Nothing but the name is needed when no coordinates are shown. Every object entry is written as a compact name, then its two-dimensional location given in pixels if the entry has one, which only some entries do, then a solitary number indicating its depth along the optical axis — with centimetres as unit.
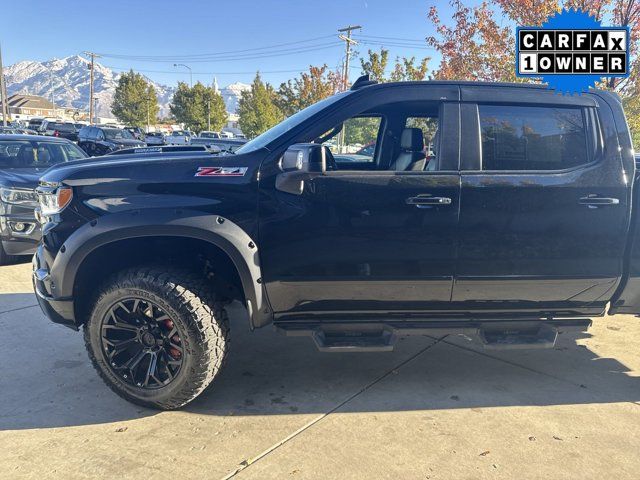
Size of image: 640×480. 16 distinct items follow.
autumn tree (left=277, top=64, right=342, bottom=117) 3541
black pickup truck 282
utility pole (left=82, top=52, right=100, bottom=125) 5583
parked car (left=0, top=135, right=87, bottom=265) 602
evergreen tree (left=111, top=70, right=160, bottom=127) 5194
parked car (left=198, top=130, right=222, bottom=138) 4076
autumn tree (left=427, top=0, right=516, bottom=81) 1089
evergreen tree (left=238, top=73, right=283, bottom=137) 4475
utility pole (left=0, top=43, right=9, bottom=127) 3400
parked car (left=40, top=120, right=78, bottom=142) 2858
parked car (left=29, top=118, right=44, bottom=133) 4229
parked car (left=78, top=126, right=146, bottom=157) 2156
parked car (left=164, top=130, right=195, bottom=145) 2758
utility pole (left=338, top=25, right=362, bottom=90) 3402
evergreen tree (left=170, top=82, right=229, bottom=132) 5075
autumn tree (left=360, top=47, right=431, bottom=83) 2331
